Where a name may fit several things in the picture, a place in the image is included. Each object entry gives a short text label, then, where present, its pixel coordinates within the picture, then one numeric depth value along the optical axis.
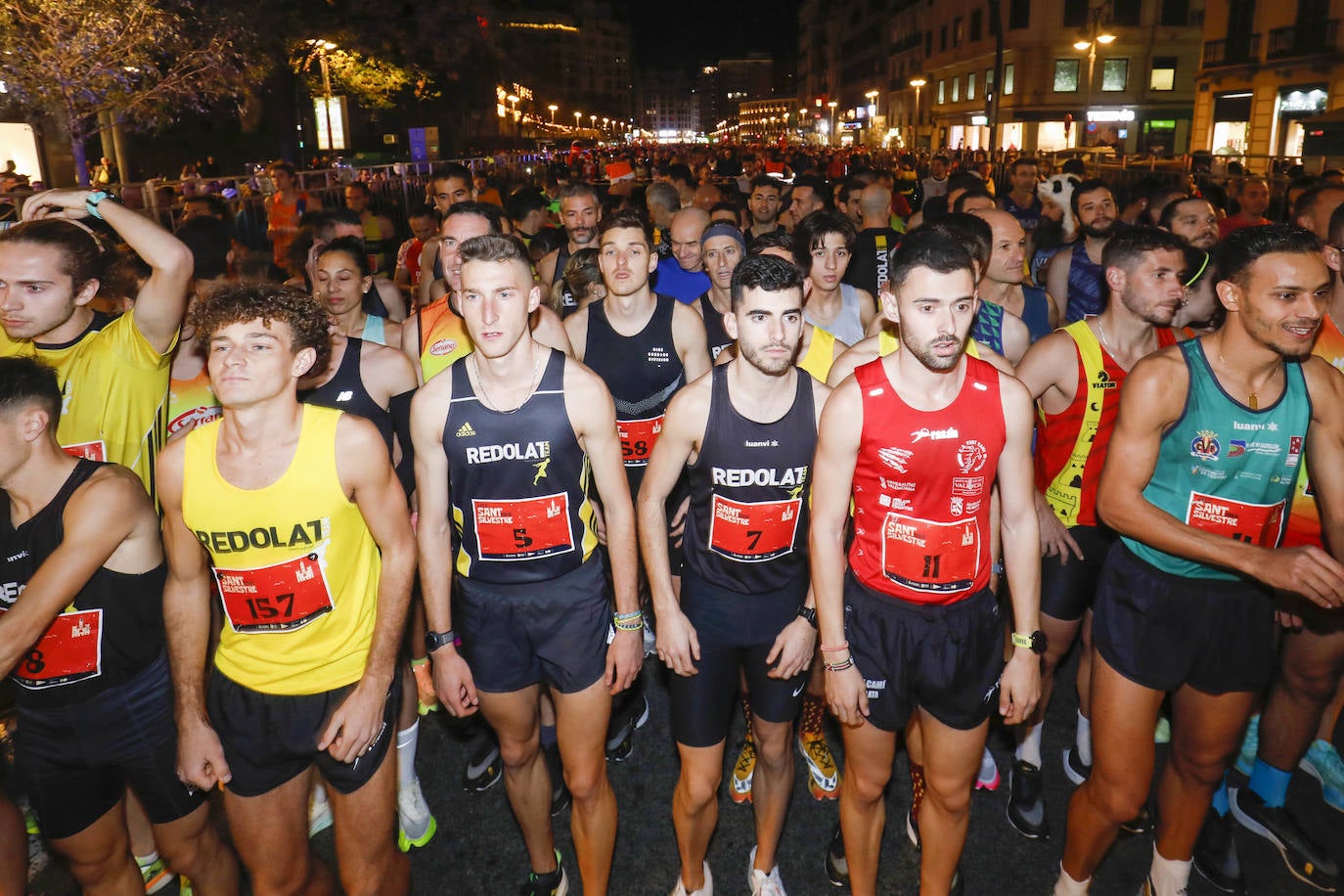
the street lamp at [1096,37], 28.45
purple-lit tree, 15.67
